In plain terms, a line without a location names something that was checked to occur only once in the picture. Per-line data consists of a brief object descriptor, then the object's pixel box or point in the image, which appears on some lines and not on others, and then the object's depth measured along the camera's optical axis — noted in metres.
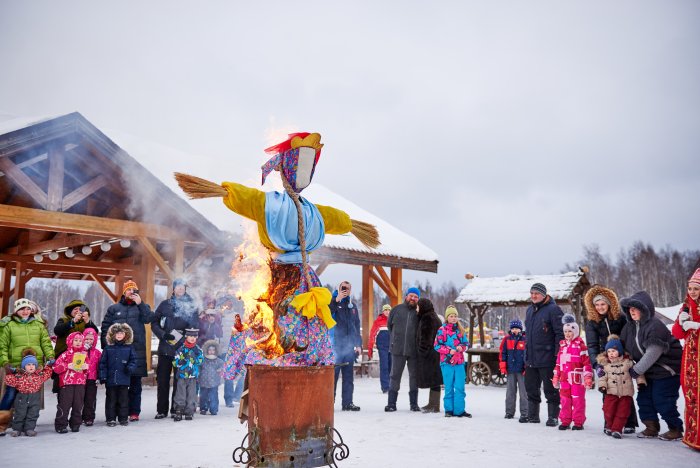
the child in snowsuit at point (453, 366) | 7.65
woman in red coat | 5.25
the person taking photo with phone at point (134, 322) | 7.05
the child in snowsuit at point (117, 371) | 6.71
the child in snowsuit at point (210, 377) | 7.62
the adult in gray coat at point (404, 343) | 8.24
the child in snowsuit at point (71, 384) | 6.11
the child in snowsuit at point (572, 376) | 6.49
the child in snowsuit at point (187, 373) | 7.13
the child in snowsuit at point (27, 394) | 5.90
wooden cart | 13.02
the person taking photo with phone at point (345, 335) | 8.22
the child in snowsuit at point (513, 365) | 7.52
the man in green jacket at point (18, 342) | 6.10
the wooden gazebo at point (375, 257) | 13.48
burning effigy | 3.41
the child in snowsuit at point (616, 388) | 5.99
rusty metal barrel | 3.35
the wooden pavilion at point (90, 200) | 8.34
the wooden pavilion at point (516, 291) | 15.39
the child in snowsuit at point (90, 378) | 6.55
